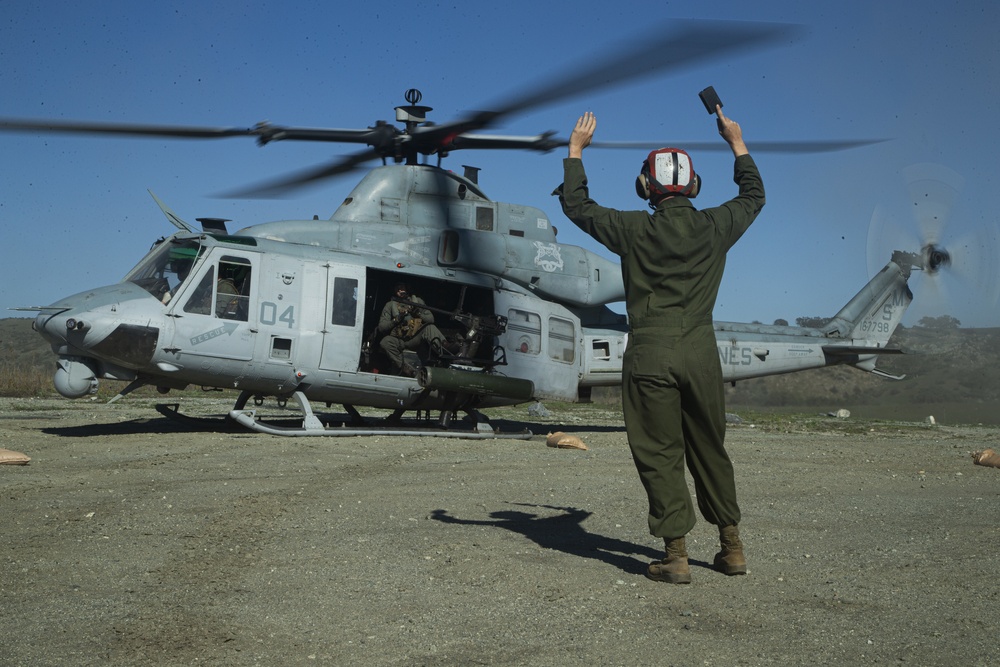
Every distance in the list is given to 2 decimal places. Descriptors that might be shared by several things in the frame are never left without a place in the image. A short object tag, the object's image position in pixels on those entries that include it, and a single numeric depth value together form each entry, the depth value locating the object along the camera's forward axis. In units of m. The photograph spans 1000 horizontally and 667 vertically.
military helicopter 10.06
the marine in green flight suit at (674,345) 4.16
